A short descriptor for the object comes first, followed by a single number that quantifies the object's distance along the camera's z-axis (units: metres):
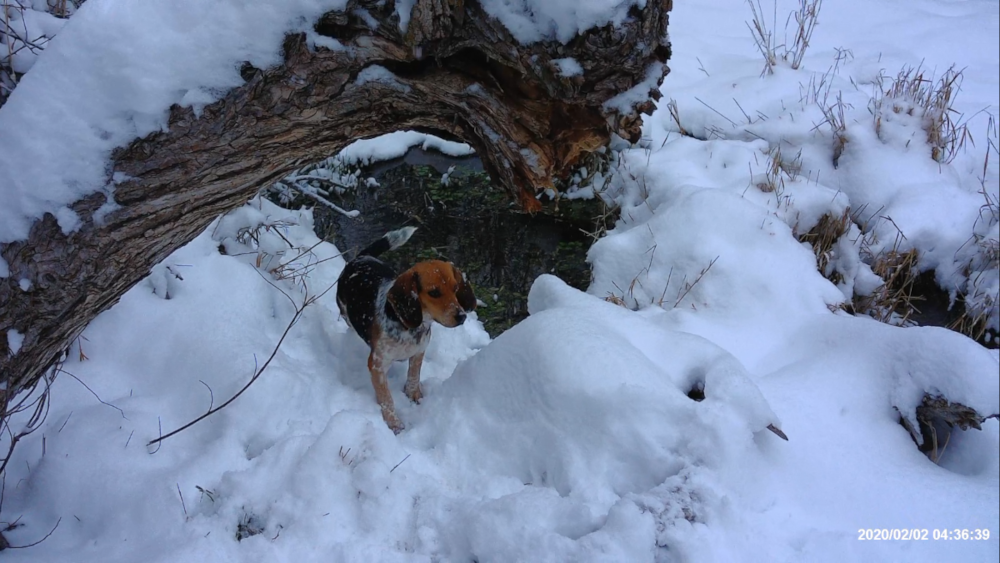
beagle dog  2.52
